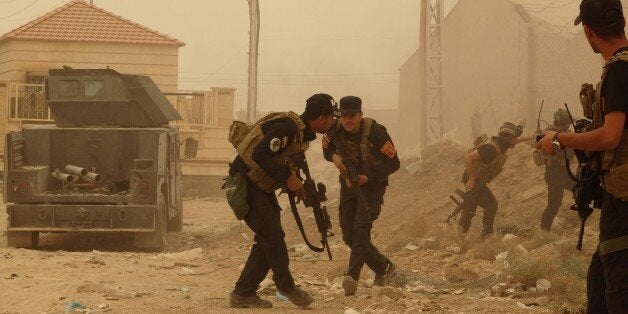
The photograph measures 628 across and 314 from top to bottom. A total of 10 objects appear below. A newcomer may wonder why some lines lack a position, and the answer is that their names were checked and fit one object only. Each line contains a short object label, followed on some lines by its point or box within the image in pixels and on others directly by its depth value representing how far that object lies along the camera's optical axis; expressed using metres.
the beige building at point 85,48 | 29.17
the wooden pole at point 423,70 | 24.03
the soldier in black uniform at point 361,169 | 9.03
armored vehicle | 12.68
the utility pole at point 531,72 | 18.48
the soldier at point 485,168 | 12.56
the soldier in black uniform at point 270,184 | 7.71
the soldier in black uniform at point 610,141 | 4.64
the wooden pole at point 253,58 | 27.95
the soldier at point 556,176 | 12.36
